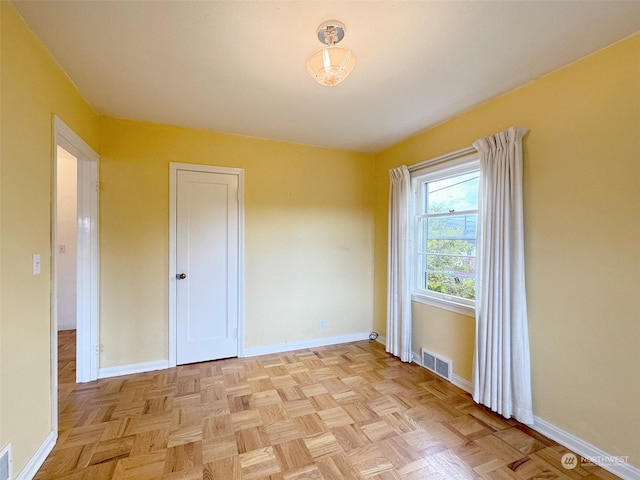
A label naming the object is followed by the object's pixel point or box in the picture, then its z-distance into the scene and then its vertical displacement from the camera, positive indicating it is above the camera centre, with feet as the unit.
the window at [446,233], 8.64 +0.30
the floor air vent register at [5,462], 4.43 -3.43
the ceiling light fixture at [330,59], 5.07 +3.32
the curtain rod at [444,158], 8.31 +2.67
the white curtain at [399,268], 10.39 -0.97
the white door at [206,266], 9.86 -0.81
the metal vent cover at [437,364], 8.98 -3.97
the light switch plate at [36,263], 5.38 -0.38
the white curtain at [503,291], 6.75 -1.20
